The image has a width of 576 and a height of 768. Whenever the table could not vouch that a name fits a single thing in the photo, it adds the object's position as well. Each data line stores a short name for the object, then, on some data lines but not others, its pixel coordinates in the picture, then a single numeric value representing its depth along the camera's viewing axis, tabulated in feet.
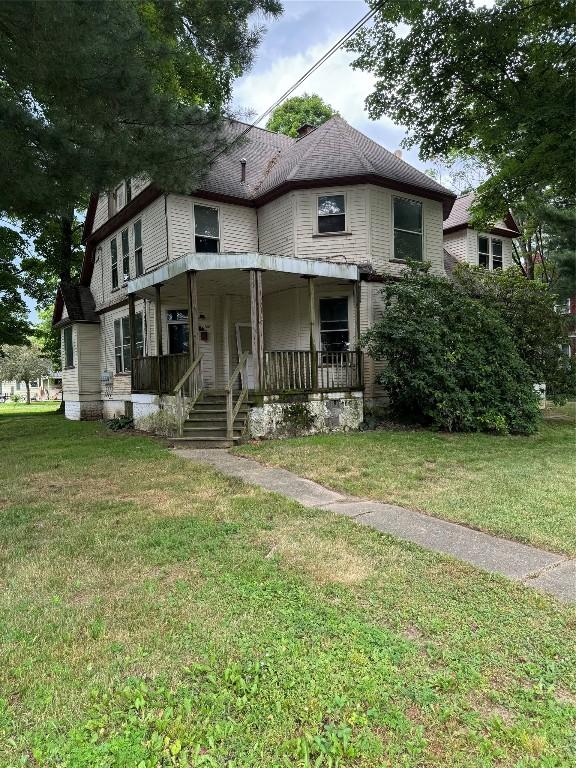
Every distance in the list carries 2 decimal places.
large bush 33.65
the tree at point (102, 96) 16.57
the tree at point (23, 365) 151.12
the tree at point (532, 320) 39.65
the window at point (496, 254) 61.87
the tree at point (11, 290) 68.44
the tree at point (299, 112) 94.73
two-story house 32.73
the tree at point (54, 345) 79.23
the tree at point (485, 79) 32.17
